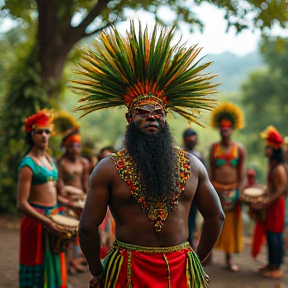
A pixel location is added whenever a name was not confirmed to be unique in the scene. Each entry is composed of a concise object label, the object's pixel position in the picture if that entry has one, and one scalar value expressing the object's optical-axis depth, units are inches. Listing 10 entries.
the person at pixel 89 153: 336.5
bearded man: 134.1
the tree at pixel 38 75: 430.6
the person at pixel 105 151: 331.9
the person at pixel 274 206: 299.0
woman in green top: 220.5
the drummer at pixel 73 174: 297.1
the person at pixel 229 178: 318.0
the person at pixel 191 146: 315.5
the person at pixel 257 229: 307.1
